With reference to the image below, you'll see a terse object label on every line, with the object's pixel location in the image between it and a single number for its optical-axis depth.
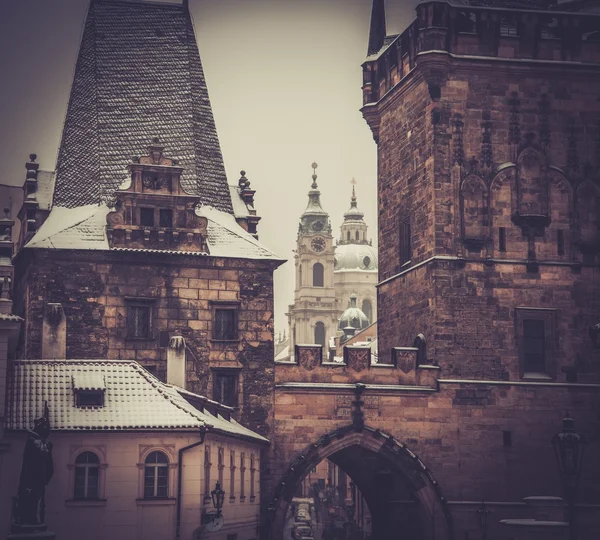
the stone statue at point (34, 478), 33.22
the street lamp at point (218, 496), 42.38
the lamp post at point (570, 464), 31.00
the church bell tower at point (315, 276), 192.38
